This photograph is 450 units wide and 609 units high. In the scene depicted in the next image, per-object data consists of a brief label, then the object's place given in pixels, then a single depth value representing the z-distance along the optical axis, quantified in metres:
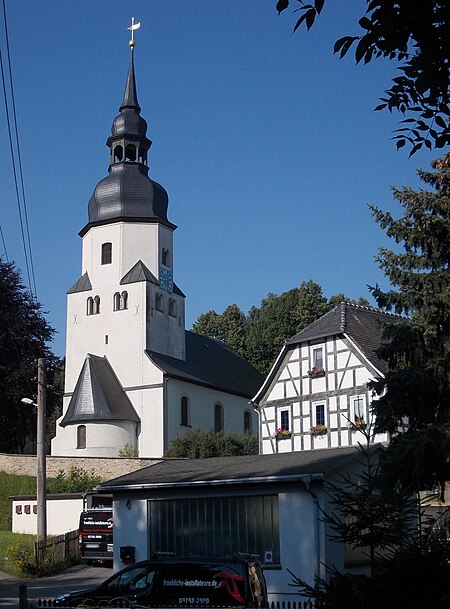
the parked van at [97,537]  27.09
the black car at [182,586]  14.38
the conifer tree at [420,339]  17.53
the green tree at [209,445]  45.72
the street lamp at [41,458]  24.92
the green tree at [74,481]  41.05
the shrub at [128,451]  48.75
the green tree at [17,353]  49.81
